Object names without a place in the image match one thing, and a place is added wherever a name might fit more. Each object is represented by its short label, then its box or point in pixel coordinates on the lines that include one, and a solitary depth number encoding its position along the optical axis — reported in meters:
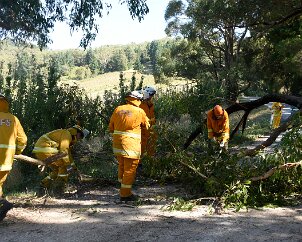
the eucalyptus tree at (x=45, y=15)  10.39
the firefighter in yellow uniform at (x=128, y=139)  6.09
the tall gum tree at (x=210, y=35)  18.89
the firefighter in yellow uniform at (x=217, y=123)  8.03
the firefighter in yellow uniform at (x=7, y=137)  5.16
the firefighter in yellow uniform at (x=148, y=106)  8.24
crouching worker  6.79
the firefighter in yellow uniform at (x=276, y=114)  16.17
